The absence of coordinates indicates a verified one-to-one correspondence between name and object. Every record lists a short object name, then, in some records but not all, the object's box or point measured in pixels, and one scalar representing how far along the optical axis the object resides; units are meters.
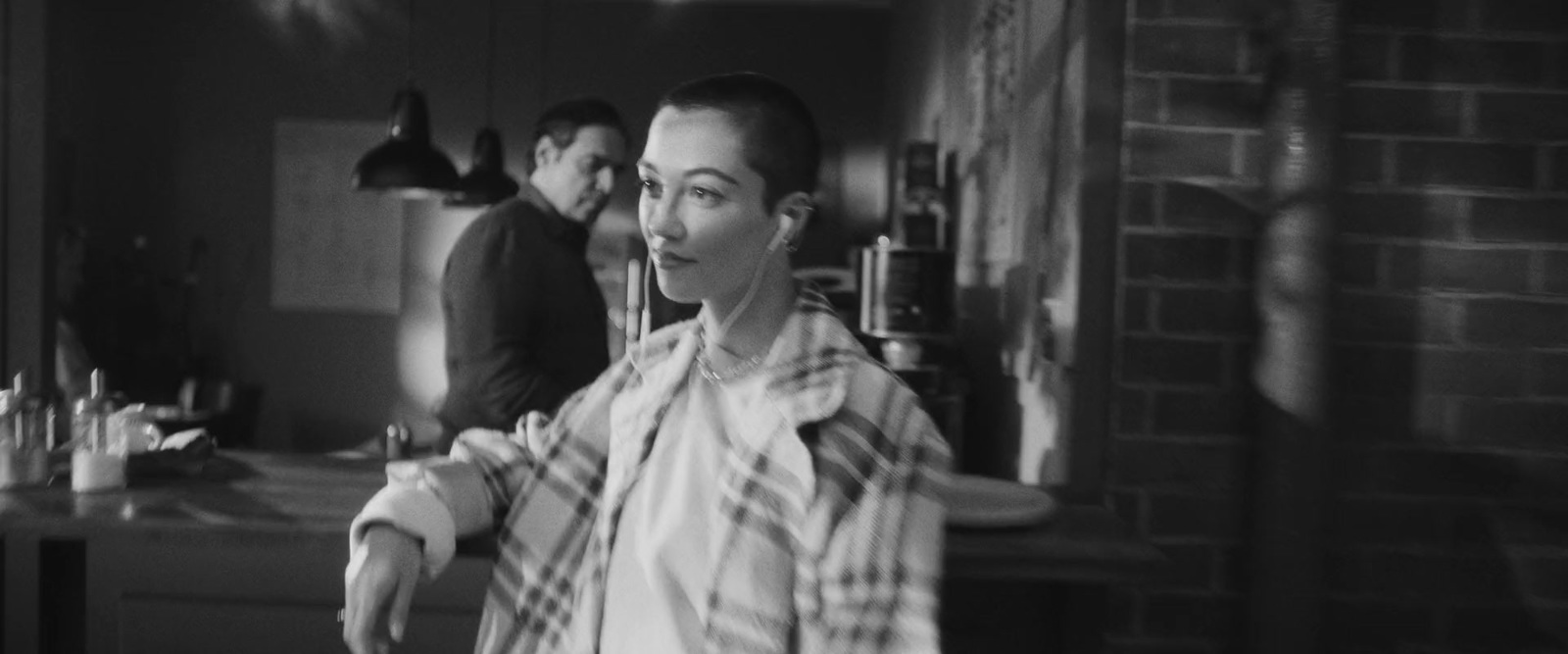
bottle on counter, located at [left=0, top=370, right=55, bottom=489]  2.11
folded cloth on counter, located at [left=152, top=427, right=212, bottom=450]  2.34
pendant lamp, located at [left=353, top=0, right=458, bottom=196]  3.95
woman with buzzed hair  1.19
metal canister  3.01
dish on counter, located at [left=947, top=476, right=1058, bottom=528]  1.65
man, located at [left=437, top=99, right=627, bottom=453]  2.70
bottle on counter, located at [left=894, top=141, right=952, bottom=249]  3.57
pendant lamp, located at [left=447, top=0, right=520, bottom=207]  4.67
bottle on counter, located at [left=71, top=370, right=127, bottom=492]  2.07
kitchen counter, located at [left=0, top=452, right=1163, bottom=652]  2.11
